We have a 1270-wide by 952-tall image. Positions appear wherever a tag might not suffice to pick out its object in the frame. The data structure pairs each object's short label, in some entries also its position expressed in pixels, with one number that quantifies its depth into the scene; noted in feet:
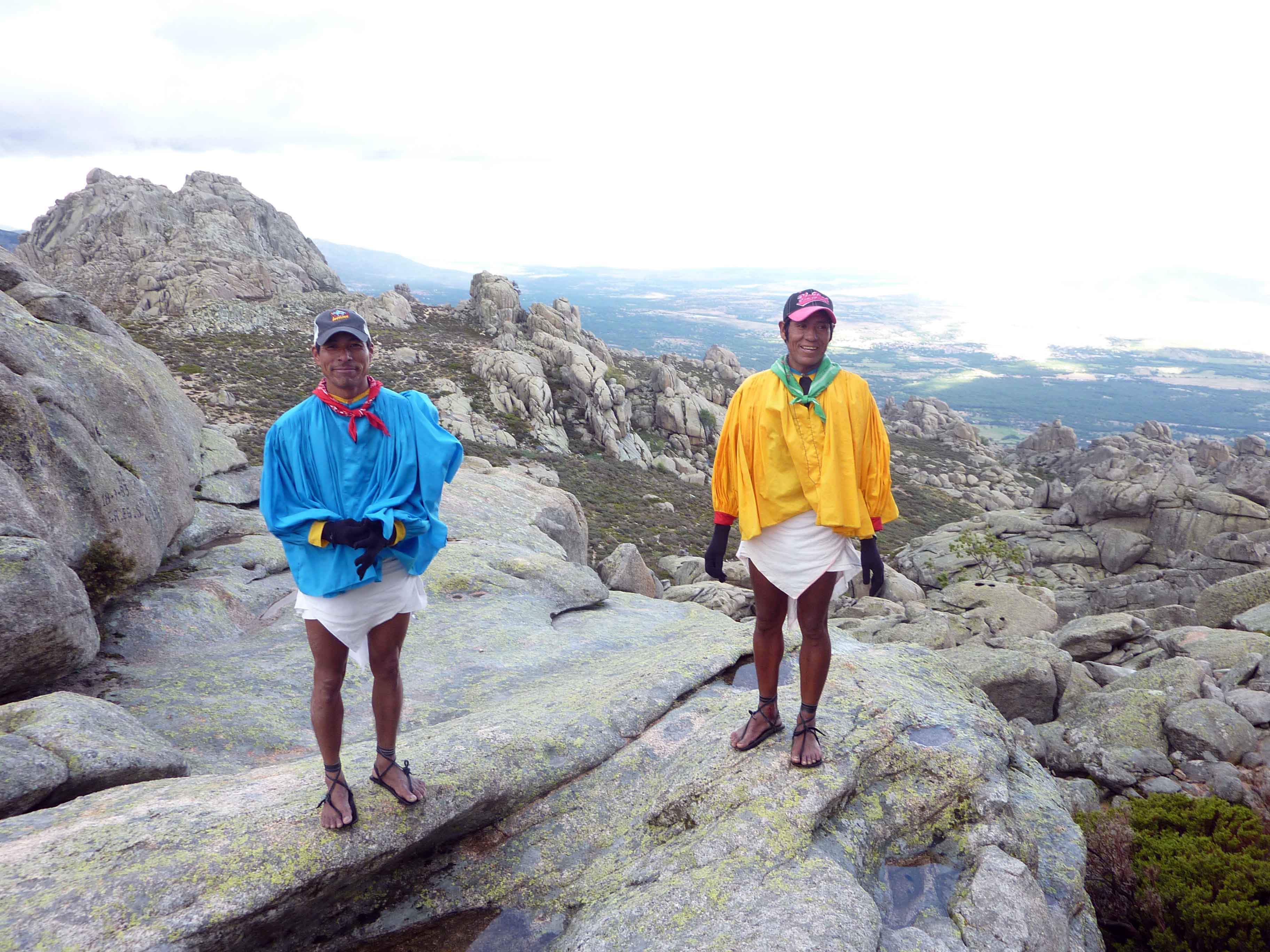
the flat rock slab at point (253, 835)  12.34
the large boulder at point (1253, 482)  135.03
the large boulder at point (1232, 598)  61.62
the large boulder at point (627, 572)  62.90
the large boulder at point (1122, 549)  132.36
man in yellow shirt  16.16
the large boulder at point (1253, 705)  32.89
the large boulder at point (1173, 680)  36.94
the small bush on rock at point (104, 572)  28.68
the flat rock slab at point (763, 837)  13.60
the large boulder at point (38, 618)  21.47
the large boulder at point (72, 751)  16.22
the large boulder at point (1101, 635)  52.85
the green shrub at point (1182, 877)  17.40
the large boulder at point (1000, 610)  71.97
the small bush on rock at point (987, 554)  131.34
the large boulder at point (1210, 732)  30.48
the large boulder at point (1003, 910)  14.08
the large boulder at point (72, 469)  22.52
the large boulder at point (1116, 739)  29.63
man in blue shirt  14.71
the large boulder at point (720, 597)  61.98
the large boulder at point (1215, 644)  44.01
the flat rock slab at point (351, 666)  23.54
